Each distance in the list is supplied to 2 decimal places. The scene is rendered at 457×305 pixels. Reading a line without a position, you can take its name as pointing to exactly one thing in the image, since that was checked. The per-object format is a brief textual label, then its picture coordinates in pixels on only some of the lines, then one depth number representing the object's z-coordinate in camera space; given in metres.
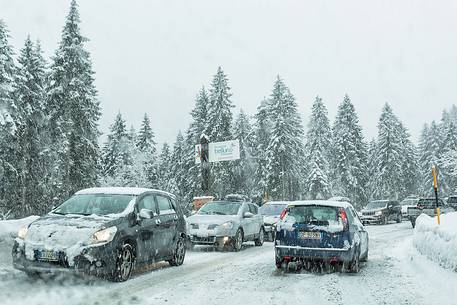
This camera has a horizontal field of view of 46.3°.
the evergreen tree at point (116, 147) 61.72
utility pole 27.41
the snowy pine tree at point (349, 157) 63.94
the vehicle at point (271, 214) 21.16
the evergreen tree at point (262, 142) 56.62
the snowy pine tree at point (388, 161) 66.69
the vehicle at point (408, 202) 44.34
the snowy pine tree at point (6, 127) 33.09
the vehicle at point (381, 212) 35.06
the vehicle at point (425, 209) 29.68
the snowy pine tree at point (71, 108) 38.19
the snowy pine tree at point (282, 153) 54.09
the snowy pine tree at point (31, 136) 38.16
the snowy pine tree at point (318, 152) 57.36
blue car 10.72
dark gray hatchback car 8.54
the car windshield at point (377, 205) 35.70
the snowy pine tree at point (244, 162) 56.56
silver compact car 15.61
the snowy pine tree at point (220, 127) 53.44
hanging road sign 33.03
